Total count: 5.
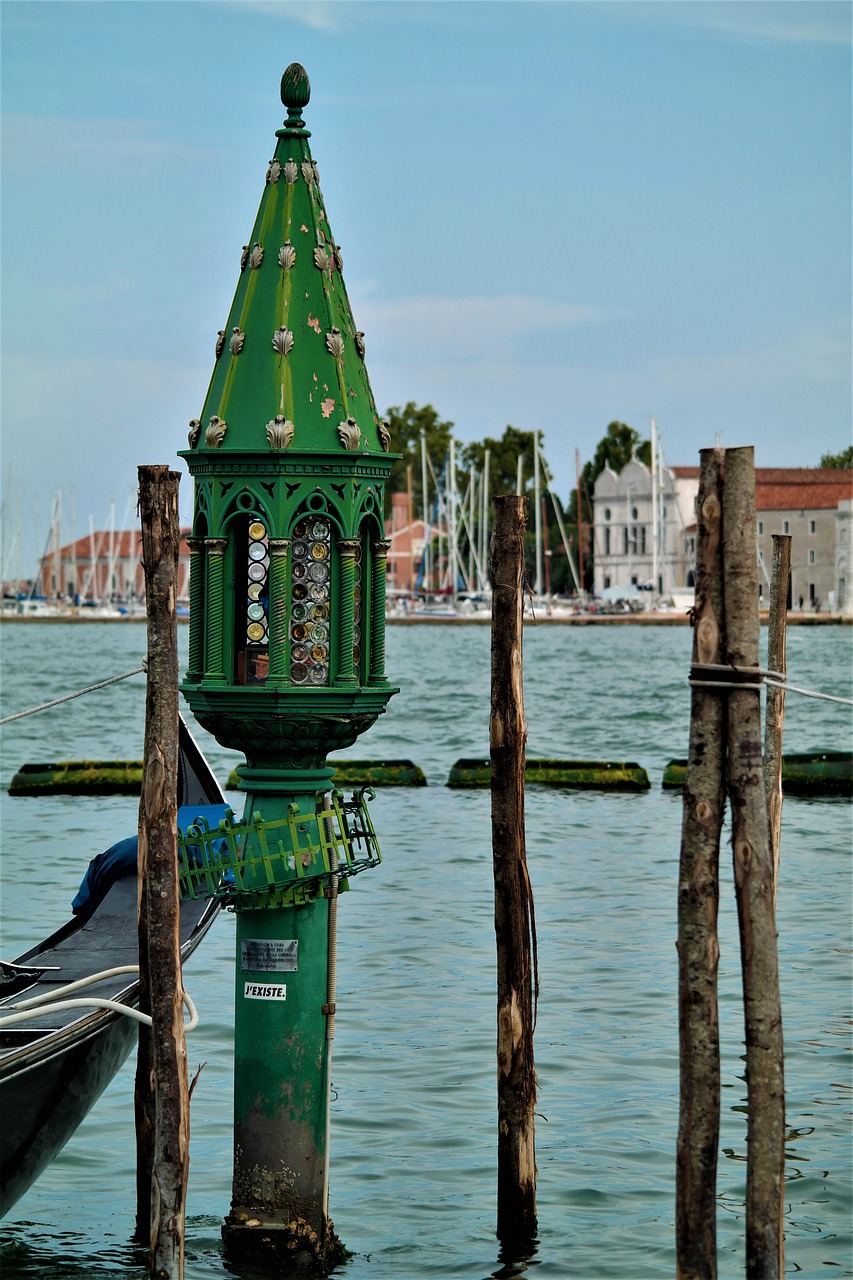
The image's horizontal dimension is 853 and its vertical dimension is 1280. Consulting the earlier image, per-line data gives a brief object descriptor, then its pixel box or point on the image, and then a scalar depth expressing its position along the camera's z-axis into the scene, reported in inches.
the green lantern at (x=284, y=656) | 607.2
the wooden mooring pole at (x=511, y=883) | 656.4
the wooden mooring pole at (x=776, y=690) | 933.2
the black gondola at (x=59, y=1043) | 612.7
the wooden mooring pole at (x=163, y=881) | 557.0
